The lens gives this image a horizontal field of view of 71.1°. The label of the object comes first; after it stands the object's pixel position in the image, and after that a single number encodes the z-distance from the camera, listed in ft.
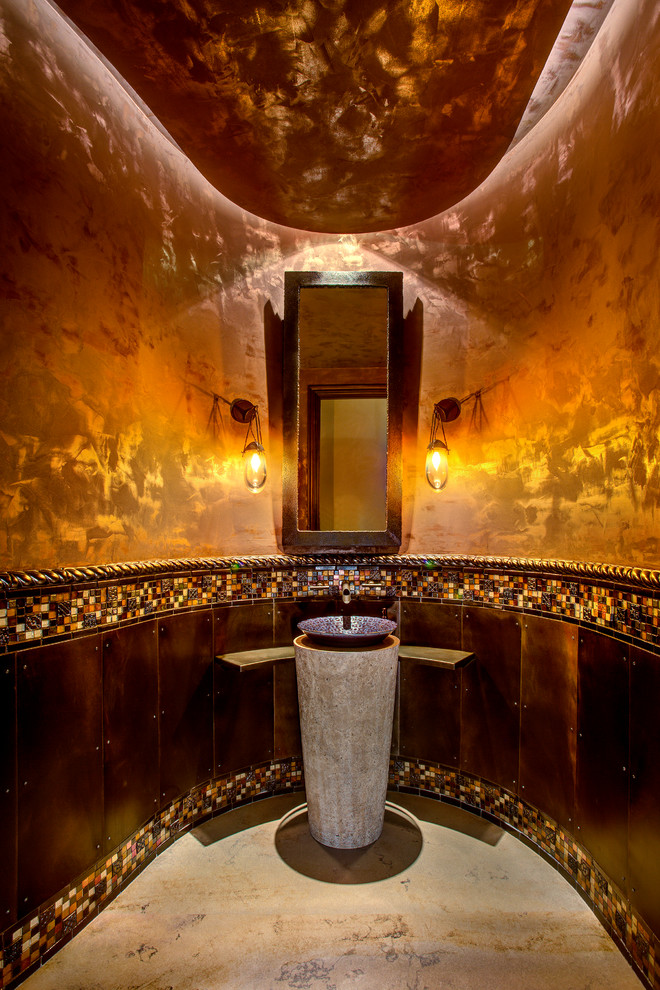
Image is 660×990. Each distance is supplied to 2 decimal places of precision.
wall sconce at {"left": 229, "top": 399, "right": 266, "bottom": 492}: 9.10
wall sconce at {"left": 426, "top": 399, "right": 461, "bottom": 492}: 8.99
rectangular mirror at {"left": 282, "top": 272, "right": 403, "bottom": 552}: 9.00
